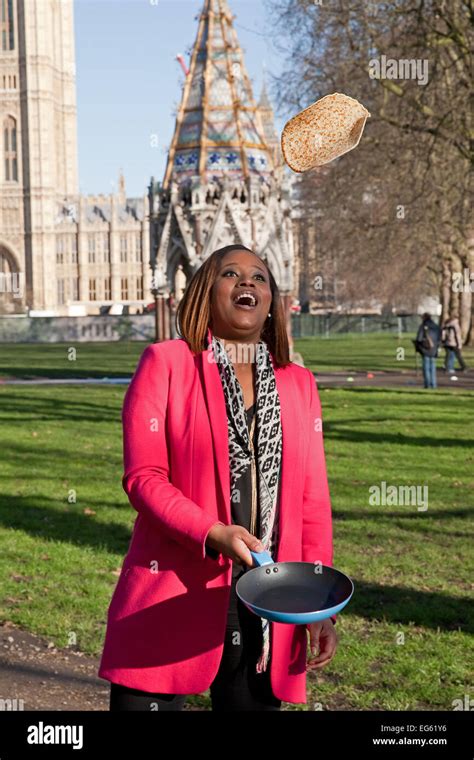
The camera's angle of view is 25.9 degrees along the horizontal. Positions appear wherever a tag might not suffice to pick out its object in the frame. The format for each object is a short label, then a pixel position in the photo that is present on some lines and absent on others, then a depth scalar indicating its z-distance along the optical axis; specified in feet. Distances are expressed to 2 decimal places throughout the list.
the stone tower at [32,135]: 323.57
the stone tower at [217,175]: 88.28
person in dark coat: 74.59
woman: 9.65
